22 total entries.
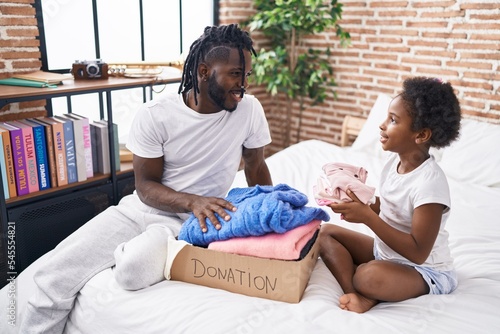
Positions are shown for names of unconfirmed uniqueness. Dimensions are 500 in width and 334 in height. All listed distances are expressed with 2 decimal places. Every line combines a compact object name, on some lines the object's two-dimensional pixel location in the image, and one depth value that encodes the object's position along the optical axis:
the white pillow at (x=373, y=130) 3.14
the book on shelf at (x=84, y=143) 2.38
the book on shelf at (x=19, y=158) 2.12
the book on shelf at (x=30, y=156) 2.17
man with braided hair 1.46
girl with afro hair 1.34
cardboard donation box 1.31
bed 1.25
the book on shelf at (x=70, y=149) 2.33
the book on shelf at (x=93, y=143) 2.51
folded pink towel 1.29
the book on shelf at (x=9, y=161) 2.09
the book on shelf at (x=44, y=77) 2.23
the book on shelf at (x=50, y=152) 2.25
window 2.70
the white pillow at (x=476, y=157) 2.59
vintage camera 2.48
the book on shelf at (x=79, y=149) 2.37
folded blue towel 1.31
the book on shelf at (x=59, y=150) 2.28
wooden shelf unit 2.12
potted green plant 3.35
